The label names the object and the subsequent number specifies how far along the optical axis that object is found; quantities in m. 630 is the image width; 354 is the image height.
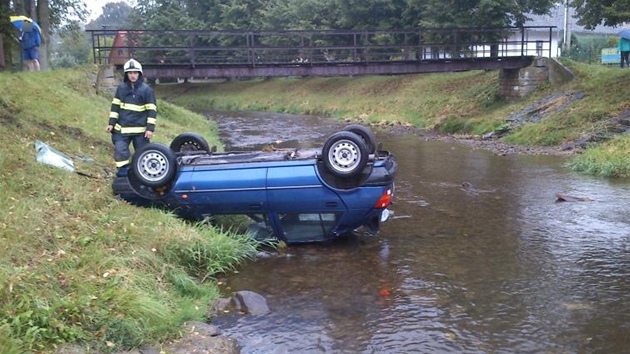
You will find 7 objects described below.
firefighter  9.41
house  45.12
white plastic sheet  9.56
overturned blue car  8.19
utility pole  40.03
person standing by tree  18.53
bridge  25.48
